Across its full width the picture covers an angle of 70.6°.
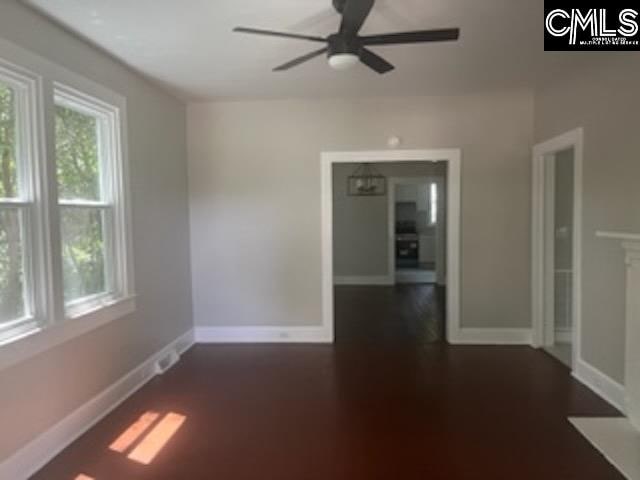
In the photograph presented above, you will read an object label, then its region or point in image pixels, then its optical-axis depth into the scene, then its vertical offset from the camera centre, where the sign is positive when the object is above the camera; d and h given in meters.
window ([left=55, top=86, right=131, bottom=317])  2.95 +0.15
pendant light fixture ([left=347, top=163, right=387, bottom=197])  8.59 +0.71
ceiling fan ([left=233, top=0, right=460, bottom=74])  2.21 +0.95
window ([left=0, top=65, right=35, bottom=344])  2.41 +0.07
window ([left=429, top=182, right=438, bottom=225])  11.98 +0.25
